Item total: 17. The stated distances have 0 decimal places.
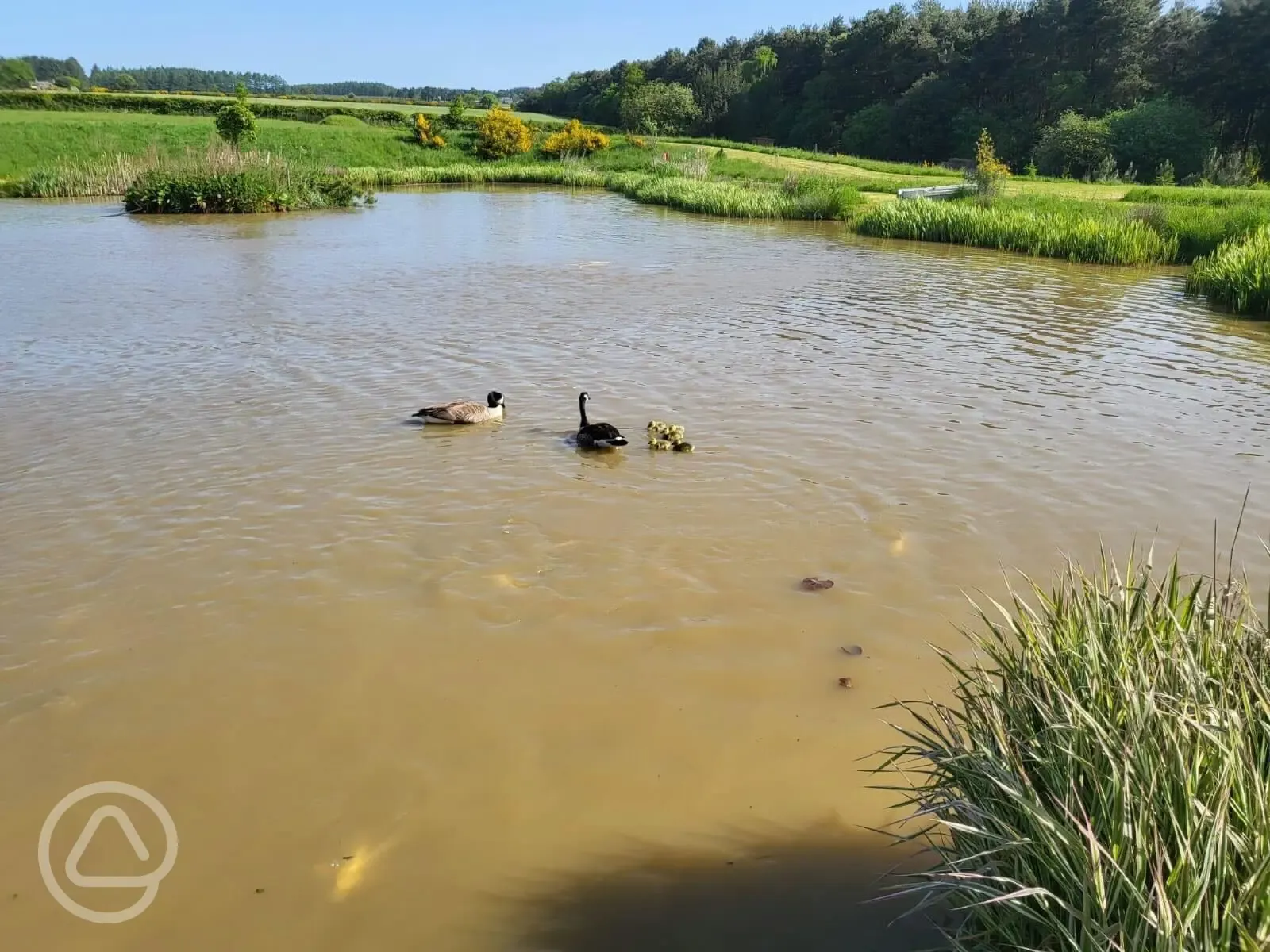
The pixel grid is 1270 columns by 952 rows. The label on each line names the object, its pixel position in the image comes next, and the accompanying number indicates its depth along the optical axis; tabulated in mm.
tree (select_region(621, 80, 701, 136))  82375
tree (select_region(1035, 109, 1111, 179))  44250
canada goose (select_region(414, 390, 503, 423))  8820
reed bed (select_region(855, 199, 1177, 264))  20328
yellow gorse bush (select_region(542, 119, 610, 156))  59562
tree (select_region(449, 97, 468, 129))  66375
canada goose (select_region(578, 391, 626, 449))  8180
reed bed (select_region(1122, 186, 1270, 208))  24953
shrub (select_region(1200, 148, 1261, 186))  34125
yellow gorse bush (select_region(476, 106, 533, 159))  61344
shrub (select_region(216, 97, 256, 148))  40531
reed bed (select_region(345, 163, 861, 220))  30156
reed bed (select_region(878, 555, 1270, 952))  2248
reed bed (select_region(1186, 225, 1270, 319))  15078
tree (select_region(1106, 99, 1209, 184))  42844
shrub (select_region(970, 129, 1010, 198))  28016
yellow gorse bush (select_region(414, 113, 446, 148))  61500
